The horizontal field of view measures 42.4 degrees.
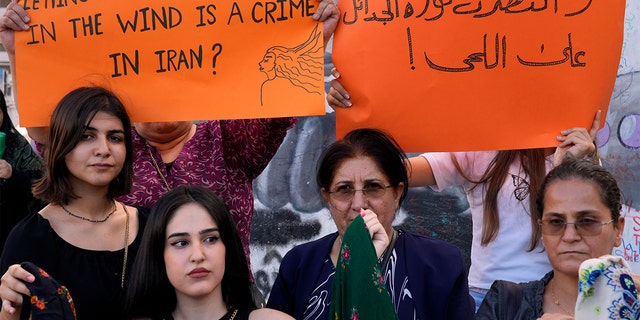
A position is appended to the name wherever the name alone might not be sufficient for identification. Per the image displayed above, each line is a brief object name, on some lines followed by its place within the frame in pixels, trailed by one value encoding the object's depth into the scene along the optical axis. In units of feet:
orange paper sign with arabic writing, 10.07
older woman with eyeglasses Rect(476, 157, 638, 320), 8.24
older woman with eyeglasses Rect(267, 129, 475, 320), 9.27
